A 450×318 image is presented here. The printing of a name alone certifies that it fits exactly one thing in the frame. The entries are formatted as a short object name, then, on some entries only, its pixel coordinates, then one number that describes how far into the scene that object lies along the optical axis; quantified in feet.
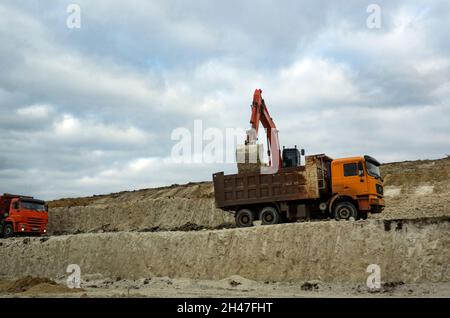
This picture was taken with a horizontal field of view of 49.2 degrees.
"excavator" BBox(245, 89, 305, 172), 80.33
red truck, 100.83
